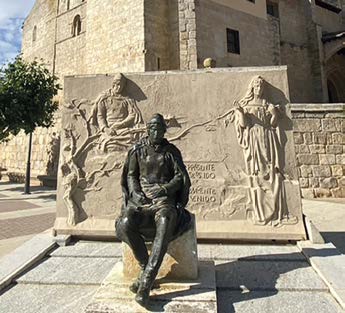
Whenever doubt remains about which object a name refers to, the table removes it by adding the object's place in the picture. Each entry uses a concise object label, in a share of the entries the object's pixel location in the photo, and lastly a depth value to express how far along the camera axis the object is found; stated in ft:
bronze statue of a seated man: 7.39
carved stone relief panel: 13.19
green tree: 36.01
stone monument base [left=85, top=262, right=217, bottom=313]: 6.96
